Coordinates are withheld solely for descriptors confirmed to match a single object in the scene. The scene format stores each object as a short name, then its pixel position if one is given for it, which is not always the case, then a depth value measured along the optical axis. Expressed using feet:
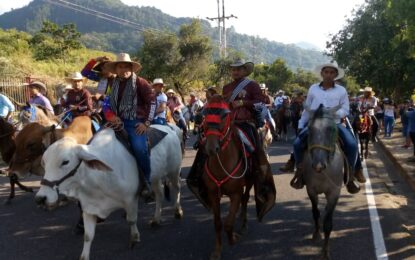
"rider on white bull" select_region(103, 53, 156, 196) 17.47
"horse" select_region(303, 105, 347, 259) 16.22
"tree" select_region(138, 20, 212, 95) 96.43
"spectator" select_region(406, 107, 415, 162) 37.68
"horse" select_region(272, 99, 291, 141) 58.18
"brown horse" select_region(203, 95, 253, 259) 15.96
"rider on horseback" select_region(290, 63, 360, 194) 18.74
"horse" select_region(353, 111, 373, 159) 40.42
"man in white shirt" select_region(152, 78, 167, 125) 27.32
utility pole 143.23
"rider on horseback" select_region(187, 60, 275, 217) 18.37
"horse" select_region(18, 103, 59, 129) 23.43
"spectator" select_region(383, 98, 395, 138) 60.72
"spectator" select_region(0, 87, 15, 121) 28.99
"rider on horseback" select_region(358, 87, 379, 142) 41.98
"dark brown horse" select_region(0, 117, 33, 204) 26.53
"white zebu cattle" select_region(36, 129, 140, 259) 13.94
